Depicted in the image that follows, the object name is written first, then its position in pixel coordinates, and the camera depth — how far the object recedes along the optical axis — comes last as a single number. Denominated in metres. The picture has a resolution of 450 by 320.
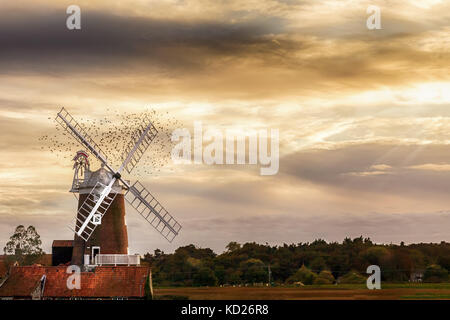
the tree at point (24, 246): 87.94
